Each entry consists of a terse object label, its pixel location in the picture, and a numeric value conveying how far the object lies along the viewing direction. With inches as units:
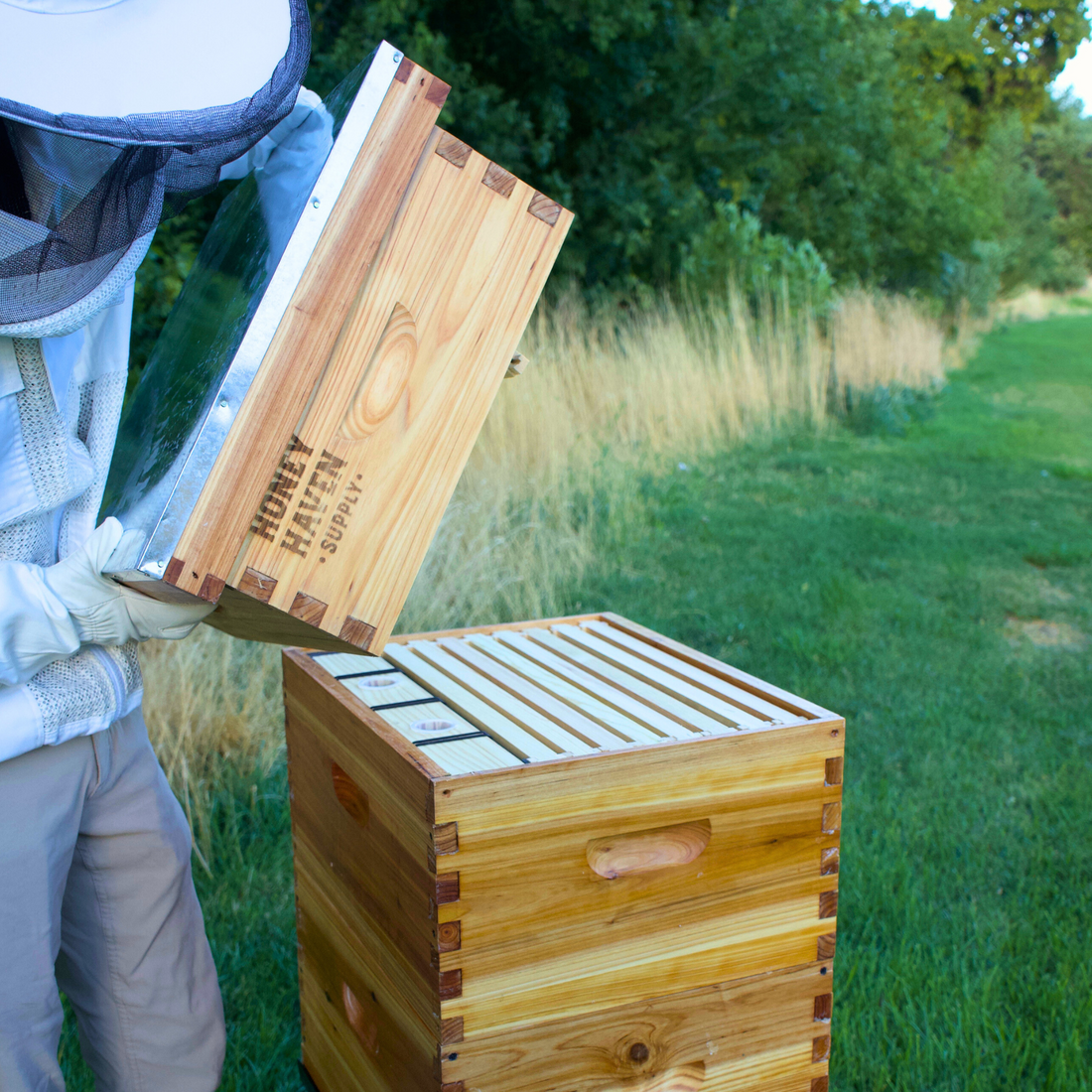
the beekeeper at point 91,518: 42.7
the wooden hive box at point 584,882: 50.4
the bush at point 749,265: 350.6
